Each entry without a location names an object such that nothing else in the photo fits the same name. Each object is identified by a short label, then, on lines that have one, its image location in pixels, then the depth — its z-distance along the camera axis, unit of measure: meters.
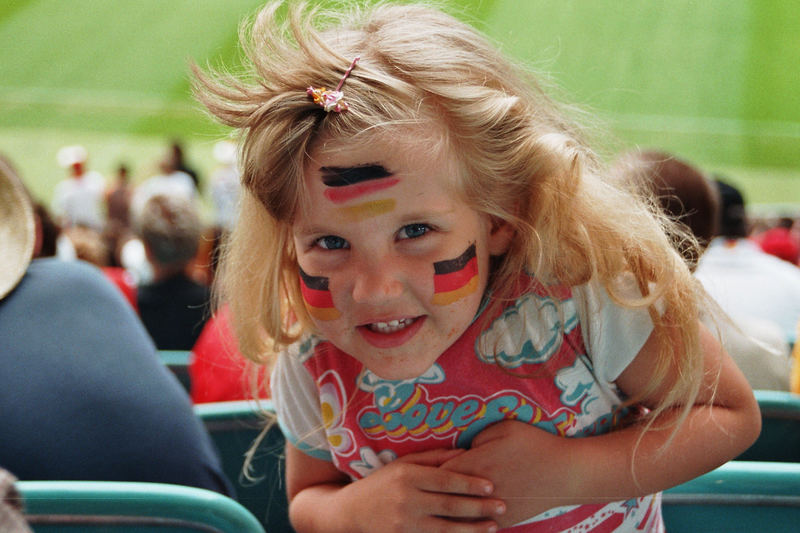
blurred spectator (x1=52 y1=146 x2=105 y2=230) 8.33
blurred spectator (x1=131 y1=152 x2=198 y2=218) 7.44
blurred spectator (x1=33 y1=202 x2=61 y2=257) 1.96
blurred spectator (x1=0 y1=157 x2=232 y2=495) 1.27
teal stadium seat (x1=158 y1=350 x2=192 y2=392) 2.03
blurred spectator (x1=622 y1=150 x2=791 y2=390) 1.60
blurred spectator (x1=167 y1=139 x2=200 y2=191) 7.89
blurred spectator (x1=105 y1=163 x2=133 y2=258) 7.64
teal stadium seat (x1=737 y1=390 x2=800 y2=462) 1.44
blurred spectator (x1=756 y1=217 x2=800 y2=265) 3.71
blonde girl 0.92
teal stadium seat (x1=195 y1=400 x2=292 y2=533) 1.43
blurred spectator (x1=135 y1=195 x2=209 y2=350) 2.71
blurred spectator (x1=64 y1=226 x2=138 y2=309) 2.82
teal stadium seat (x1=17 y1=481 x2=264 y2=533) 0.96
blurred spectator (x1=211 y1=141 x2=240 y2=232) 6.60
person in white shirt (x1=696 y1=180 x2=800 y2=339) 2.12
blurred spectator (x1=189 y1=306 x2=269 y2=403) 1.80
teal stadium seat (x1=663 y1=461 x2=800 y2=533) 1.12
